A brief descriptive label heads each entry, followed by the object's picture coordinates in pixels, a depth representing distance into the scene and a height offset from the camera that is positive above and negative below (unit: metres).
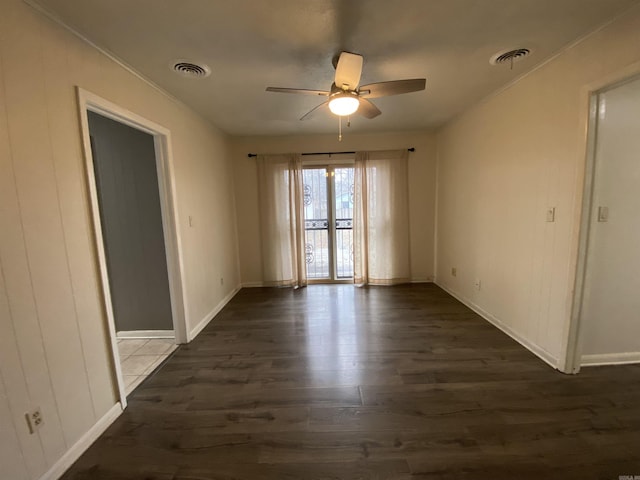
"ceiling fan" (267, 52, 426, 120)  1.77 +0.85
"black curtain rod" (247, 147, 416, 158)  4.16 +0.86
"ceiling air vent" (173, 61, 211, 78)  2.00 +1.10
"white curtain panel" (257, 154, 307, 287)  4.19 -0.16
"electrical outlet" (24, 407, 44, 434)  1.26 -0.96
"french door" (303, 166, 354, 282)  4.35 -0.25
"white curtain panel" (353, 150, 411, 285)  4.14 -0.20
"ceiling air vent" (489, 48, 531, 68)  1.93 +1.08
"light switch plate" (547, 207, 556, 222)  2.08 -0.11
